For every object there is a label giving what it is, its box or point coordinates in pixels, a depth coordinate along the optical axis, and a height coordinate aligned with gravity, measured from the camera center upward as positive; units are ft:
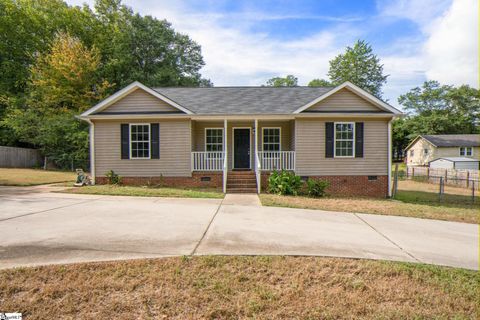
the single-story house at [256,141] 38.04 +2.10
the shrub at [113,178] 38.99 -3.39
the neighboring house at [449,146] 116.06 +3.61
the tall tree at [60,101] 67.62 +15.90
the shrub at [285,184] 34.71 -3.97
